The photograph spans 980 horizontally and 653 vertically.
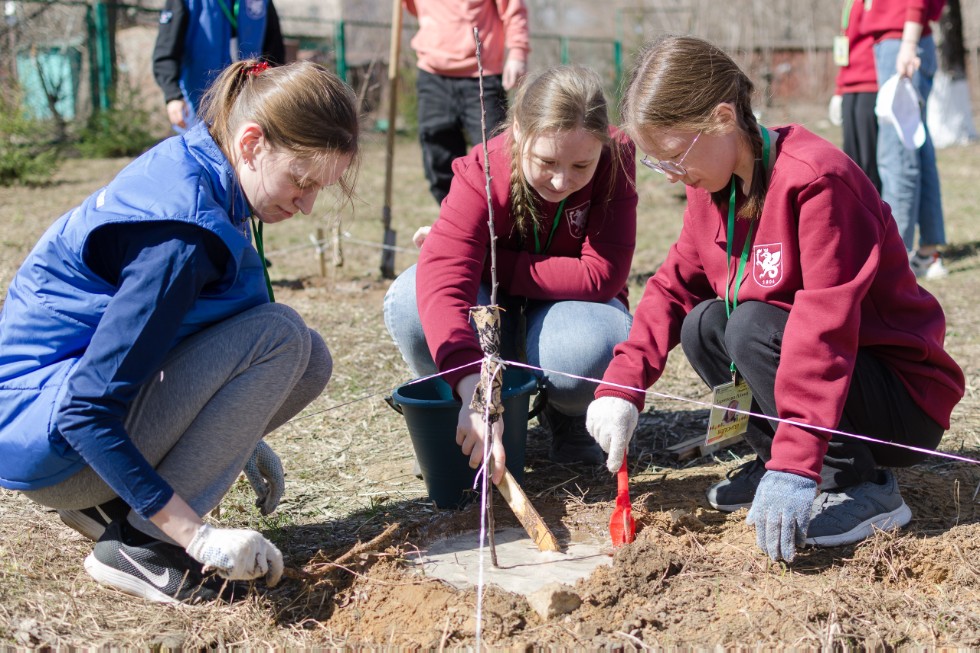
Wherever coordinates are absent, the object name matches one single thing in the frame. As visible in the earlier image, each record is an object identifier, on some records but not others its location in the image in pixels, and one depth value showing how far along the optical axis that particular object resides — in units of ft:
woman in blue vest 5.95
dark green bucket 8.00
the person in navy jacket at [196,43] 15.34
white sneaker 17.47
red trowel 7.57
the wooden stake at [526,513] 7.39
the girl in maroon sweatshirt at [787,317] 6.72
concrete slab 7.18
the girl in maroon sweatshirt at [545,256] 8.23
